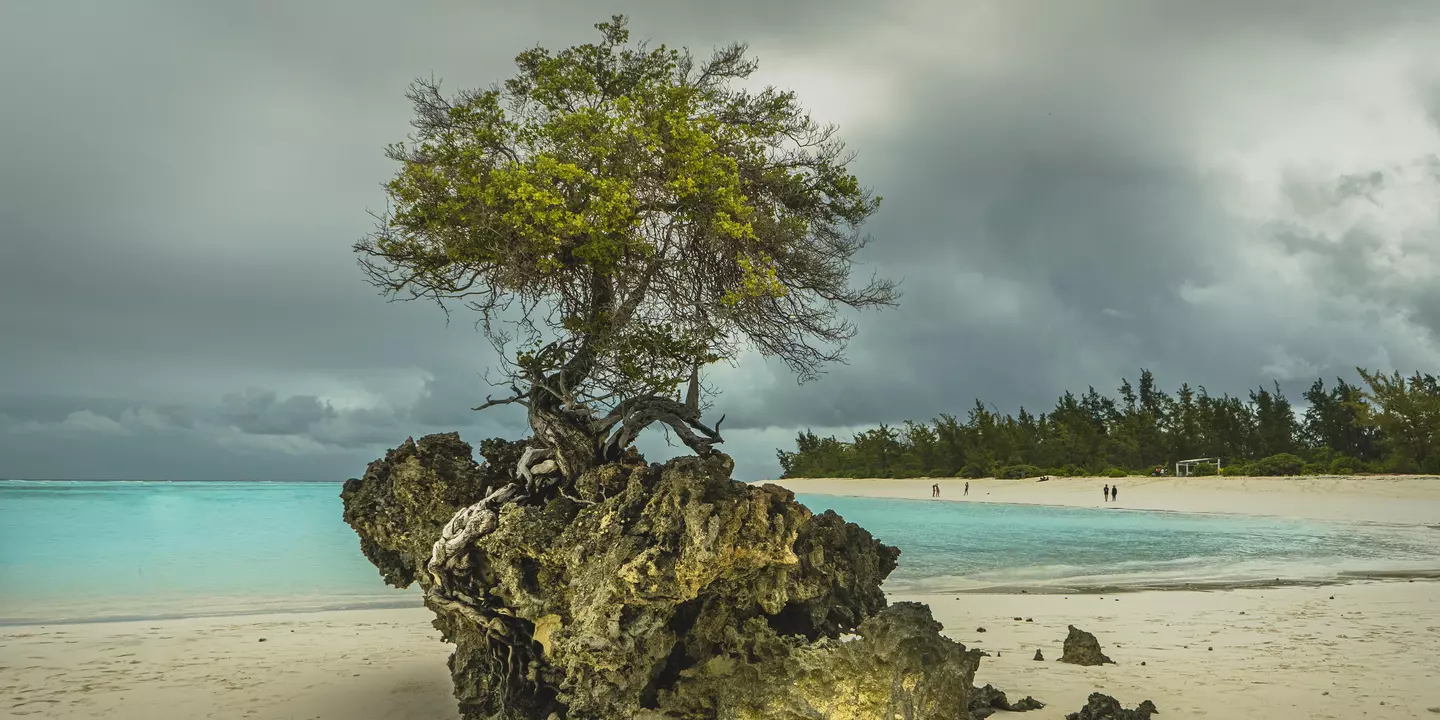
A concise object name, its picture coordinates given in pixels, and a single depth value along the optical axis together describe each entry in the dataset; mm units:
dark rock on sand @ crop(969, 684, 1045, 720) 6398
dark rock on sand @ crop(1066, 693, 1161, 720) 6078
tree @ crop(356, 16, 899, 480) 5934
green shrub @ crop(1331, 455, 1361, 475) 45156
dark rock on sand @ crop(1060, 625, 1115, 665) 8266
